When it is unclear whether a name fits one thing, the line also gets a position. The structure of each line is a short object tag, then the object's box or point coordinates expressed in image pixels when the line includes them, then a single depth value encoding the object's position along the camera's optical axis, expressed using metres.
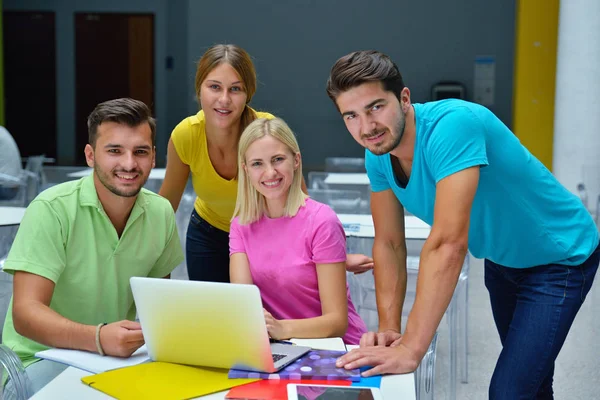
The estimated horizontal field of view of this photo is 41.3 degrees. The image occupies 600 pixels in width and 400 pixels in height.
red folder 1.63
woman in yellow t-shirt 2.85
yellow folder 1.65
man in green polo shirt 2.08
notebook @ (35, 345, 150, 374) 1.83
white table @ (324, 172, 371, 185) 6.48
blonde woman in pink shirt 2.38
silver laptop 1.70
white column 8.55
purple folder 1.72
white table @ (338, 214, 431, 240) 4.09
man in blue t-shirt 1.85
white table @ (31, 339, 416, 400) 1.65
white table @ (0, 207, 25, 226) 4.18
